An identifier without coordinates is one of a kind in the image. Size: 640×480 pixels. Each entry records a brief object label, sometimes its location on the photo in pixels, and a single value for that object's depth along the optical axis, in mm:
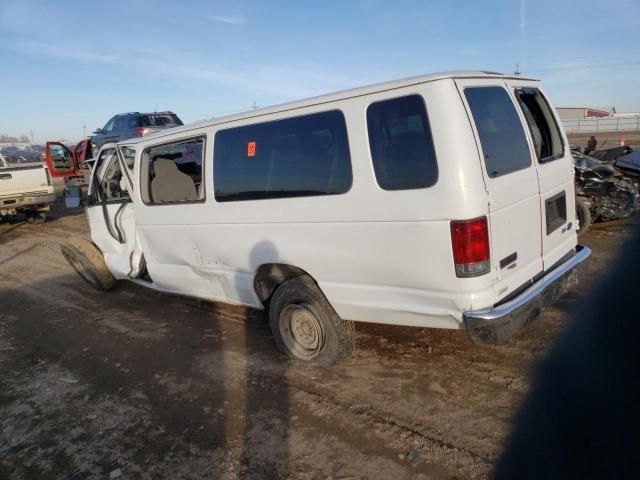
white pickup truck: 12688
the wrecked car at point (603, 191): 7902
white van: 3016
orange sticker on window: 4031
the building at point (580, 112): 76962
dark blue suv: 14531
